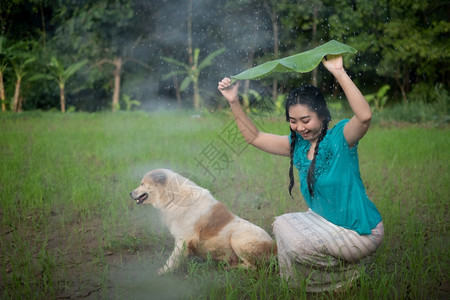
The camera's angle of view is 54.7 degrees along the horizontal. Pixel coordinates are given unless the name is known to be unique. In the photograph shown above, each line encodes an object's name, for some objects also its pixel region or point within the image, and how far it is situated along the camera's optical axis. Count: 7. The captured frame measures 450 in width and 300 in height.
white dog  3.09
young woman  2.59
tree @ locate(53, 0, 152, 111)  15.70
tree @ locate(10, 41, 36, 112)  13.57
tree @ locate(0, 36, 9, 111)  12.65
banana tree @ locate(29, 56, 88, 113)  15.05
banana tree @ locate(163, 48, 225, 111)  15.27
